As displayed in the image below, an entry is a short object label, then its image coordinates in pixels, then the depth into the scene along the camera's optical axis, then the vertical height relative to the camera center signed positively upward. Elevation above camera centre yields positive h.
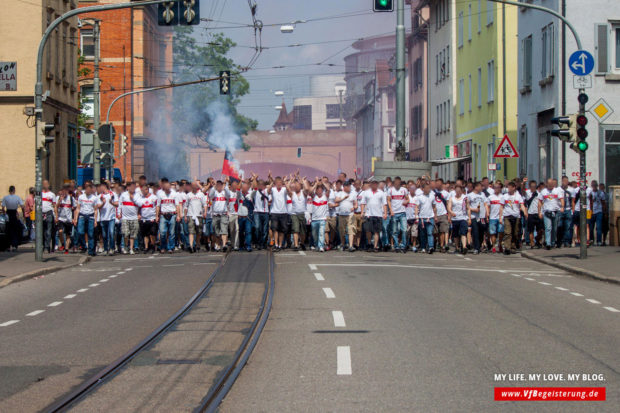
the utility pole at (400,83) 34.84 +4.59
